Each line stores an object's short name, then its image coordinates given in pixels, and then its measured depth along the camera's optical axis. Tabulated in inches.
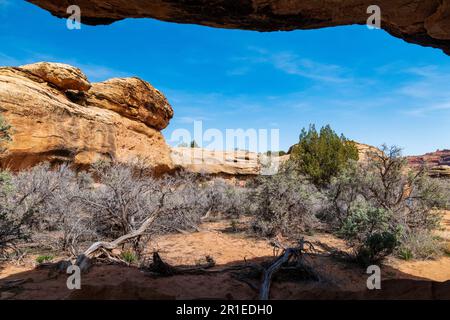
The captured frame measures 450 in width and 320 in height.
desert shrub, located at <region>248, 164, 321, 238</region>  333.1
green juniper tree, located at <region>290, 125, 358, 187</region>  695.7
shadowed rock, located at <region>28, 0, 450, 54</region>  133.6
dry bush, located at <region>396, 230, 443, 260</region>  259.3
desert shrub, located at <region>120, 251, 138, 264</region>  215.8
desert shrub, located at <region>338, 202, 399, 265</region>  235.6
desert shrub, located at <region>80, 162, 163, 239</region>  259.0
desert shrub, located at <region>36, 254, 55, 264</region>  209.8
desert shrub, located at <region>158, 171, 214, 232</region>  327.4
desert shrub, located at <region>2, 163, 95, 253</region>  241.0
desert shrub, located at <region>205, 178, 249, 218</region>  486.6
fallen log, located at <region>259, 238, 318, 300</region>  164.5
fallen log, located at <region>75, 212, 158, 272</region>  188.7
